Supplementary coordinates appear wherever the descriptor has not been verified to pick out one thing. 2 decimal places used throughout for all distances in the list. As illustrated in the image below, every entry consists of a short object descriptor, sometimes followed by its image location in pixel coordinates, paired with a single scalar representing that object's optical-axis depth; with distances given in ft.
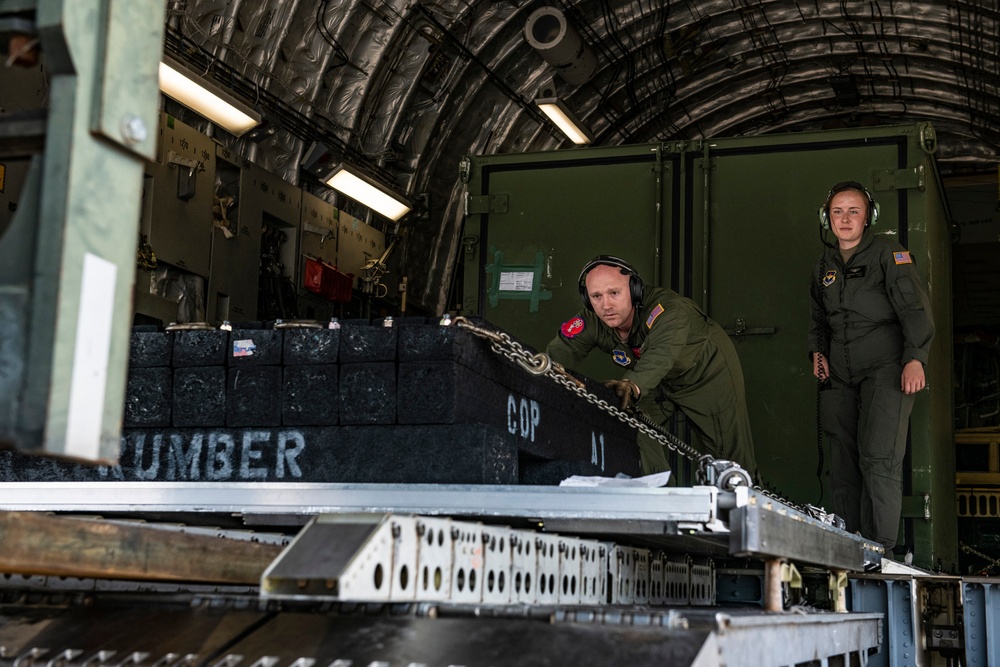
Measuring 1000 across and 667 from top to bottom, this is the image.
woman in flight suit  20.81
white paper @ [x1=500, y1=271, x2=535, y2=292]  26.48
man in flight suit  18.85
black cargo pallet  10.37
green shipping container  24.00
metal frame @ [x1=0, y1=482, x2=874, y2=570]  8.61
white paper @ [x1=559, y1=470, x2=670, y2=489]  9.43
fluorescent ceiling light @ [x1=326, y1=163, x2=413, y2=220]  31.91
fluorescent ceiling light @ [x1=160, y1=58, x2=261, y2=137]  24.97
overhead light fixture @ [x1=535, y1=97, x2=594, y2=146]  34.21
